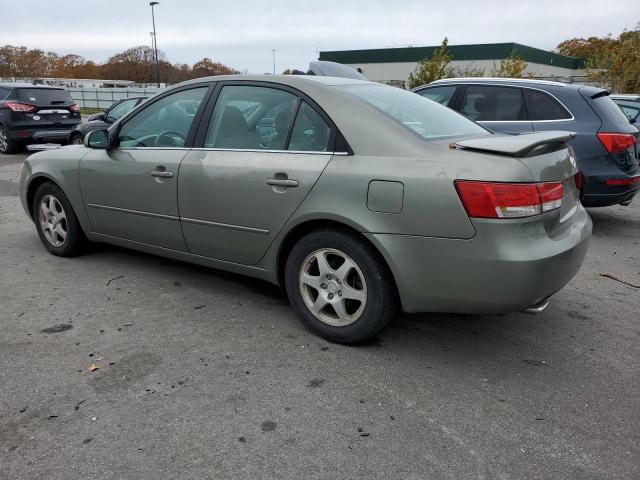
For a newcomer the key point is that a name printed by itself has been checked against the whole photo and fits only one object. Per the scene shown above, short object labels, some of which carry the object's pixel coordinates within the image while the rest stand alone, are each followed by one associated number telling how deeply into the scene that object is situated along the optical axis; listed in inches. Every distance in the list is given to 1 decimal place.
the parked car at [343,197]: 110.4
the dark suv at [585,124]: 231.3
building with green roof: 1737.2
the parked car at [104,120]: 481.4
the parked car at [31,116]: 522.9
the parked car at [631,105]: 388.8
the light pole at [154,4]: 2120.4
